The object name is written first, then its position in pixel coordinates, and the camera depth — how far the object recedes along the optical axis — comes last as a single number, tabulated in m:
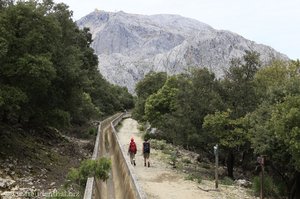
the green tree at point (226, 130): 28.48
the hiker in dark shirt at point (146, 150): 27.89
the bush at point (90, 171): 19.45
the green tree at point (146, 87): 67.19
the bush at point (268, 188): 23.88
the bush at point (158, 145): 42.23
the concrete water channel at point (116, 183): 17.81
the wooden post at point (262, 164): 18.76
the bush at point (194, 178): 24.56
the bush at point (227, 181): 25.45
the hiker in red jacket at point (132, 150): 28.17
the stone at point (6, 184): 22.62
